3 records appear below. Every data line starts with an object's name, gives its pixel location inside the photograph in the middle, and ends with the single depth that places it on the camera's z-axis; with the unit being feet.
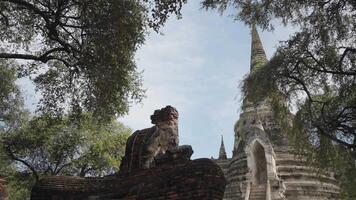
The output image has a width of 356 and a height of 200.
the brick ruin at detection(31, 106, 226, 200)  24.57
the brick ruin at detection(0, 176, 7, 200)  54.49
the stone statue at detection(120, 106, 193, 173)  31.07
